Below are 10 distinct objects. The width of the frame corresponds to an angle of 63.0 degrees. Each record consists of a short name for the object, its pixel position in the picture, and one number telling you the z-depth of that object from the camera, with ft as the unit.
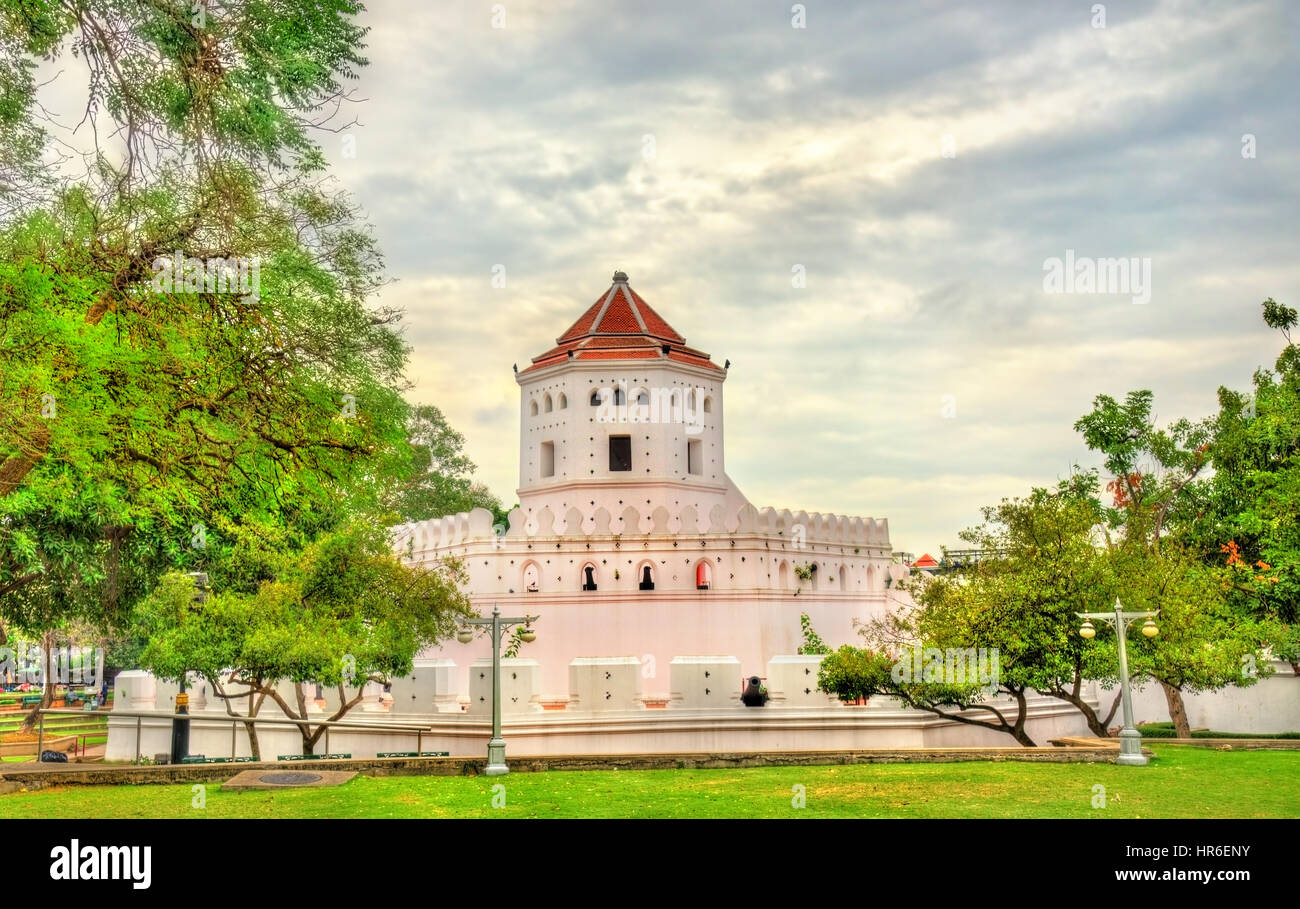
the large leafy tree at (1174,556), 67.10
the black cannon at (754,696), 70.18
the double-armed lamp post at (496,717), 51.39
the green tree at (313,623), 64.08
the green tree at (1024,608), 64.39
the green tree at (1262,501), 85.71
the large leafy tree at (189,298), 34.81
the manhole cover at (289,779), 46.14
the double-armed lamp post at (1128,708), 53.67
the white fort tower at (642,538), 98.17
